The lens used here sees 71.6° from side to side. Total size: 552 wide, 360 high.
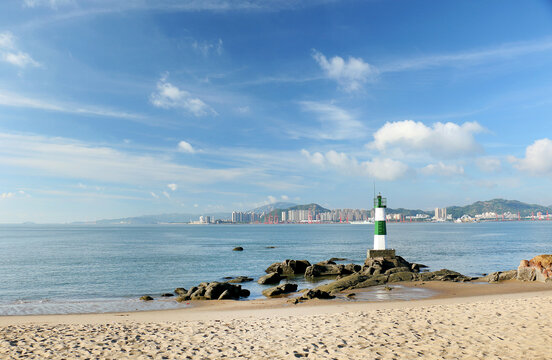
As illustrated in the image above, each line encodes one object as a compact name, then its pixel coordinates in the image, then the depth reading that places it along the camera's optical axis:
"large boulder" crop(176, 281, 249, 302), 23.64
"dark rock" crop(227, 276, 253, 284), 32.00
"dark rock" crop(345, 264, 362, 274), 34.58
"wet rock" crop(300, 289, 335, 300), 21.56
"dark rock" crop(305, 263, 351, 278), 34.12
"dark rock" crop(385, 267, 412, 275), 30.43
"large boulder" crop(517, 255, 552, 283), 25.54
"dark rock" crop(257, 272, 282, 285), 31.08
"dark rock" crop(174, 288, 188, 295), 26.38
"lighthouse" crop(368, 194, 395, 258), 35.53
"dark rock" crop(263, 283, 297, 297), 24.70
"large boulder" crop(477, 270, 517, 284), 27.36
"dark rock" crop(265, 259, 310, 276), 36.50
